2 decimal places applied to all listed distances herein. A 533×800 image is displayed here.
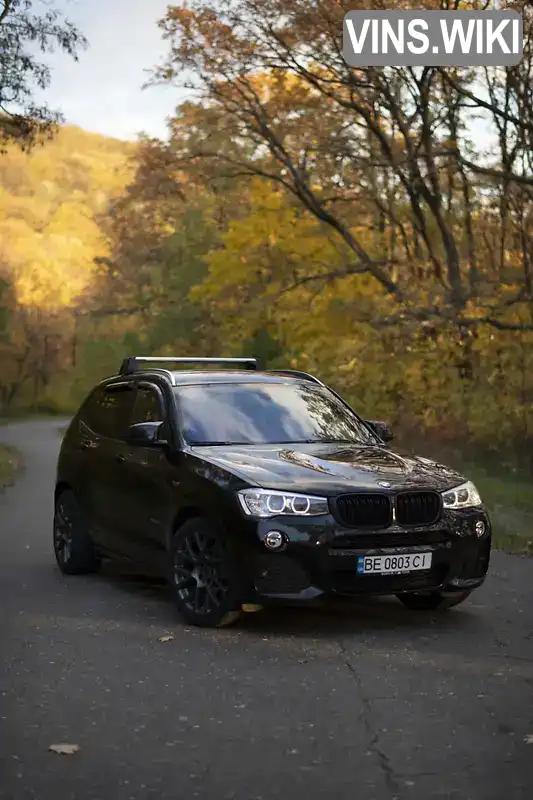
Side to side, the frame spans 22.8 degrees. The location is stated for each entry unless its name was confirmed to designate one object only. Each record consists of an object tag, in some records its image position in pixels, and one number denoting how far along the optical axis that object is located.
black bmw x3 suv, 8.20
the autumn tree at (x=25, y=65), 26.86
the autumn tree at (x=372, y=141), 24.75
